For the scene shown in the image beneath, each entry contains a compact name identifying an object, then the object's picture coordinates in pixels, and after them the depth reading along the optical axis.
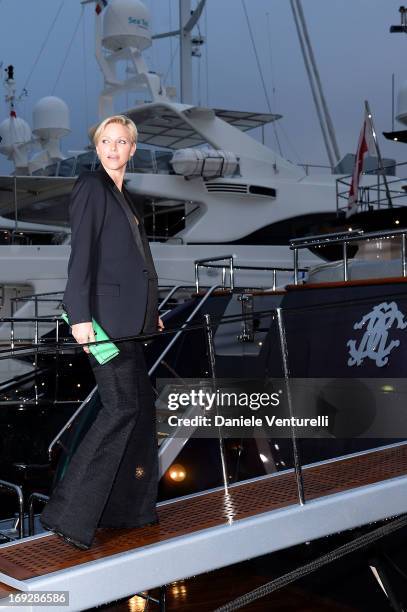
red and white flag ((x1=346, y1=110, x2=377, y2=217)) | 9.77
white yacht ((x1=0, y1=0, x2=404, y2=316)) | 16.41
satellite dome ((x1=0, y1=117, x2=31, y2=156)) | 20.25
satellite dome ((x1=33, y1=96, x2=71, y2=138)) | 19.44
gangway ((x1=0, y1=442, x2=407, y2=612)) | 2.78
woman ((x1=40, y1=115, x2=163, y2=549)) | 2.92
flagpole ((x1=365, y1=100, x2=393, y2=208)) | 9.55
